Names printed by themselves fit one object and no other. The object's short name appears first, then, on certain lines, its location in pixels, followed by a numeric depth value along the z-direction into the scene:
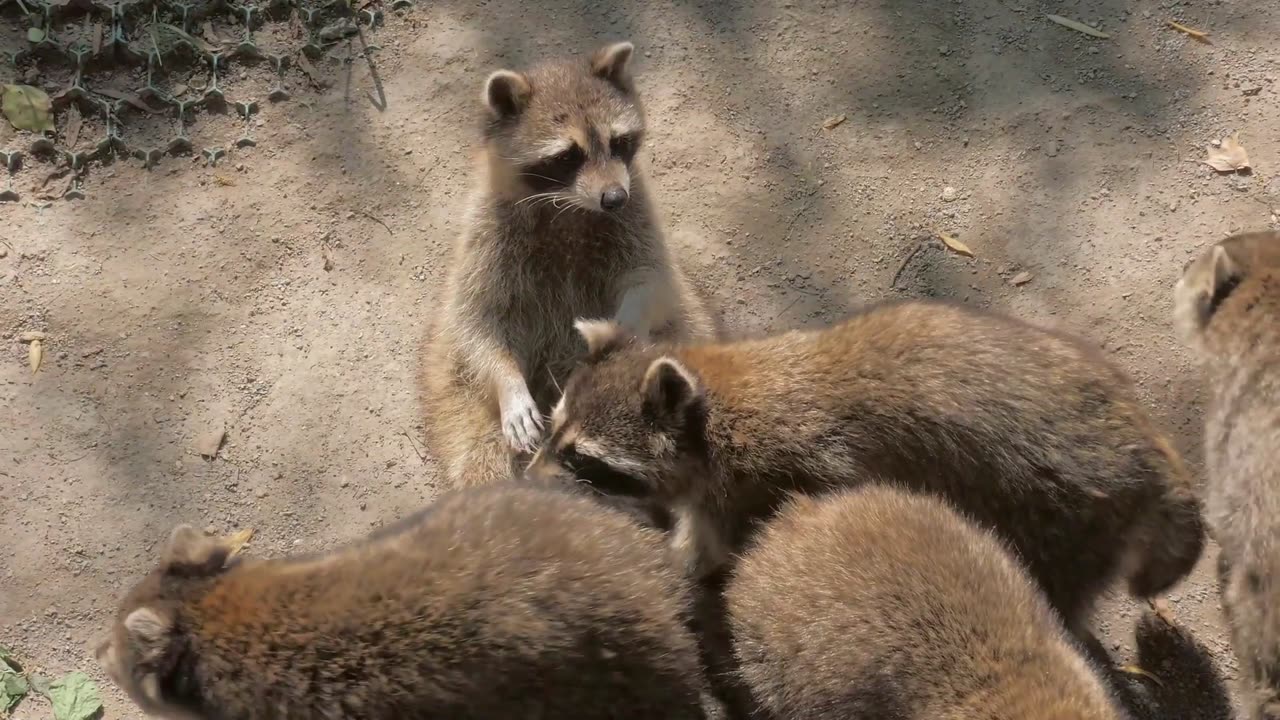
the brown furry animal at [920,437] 3.20
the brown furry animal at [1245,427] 3.04
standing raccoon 4.18
